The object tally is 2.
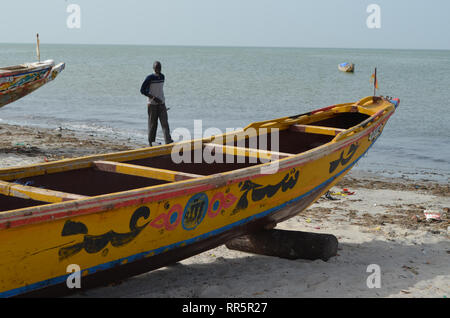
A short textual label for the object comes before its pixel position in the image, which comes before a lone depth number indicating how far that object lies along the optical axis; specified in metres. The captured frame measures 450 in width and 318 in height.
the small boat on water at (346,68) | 58.69
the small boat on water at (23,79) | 12.63
